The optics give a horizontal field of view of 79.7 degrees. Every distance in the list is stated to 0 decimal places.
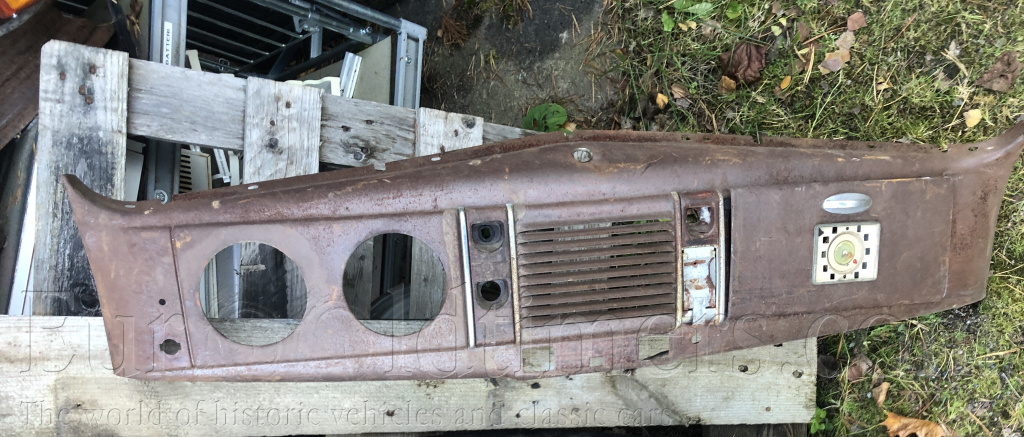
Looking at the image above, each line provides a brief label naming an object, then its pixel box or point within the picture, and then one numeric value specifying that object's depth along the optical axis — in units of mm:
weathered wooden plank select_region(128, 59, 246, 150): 2176
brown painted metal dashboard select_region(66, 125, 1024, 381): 1768
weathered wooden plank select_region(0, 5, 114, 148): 2320
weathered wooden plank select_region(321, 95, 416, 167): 2395
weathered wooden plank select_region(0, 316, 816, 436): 2027
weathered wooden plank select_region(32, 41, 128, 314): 2068
